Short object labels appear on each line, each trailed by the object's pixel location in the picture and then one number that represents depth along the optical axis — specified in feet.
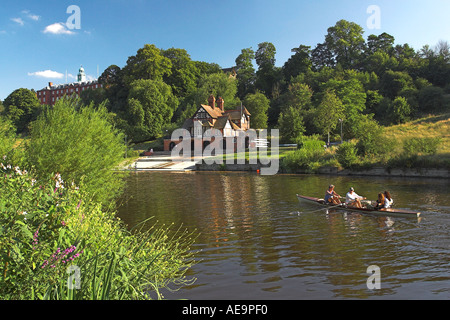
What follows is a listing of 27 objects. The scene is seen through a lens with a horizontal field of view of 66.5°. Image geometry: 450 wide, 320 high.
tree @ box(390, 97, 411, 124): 220.84
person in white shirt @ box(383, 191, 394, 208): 59.62
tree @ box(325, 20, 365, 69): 334.24
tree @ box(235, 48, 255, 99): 350.84
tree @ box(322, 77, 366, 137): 209.59
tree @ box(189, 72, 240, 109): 282.36
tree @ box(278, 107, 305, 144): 210.18
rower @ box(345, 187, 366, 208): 64.59
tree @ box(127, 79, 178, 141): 270.46
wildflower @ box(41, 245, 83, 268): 17.75
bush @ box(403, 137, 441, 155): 126.00
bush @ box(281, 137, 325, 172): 140.61
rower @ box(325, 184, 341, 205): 68.28
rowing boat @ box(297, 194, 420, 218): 57.40
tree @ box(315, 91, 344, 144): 198.21
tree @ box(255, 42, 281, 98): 339.57
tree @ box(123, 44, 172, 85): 313.53
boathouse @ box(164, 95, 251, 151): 222.48
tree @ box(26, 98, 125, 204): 43.62
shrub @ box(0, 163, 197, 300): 17.37
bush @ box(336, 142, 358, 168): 133.59
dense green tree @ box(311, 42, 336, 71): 345.12
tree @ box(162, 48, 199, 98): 327.41
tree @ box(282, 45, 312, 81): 326.03
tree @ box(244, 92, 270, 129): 265.34
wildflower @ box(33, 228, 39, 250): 18.05
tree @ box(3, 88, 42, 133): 352.05
